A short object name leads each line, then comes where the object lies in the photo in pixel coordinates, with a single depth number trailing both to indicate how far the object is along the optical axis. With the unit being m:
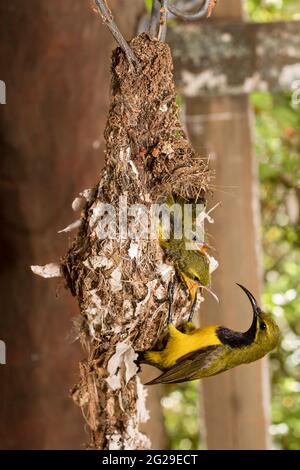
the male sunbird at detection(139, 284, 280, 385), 1.44
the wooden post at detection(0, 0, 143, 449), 1.64
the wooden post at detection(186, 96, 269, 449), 1.70
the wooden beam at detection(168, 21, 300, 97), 1.66
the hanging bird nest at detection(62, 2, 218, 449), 1.42
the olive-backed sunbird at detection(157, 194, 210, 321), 1.43
